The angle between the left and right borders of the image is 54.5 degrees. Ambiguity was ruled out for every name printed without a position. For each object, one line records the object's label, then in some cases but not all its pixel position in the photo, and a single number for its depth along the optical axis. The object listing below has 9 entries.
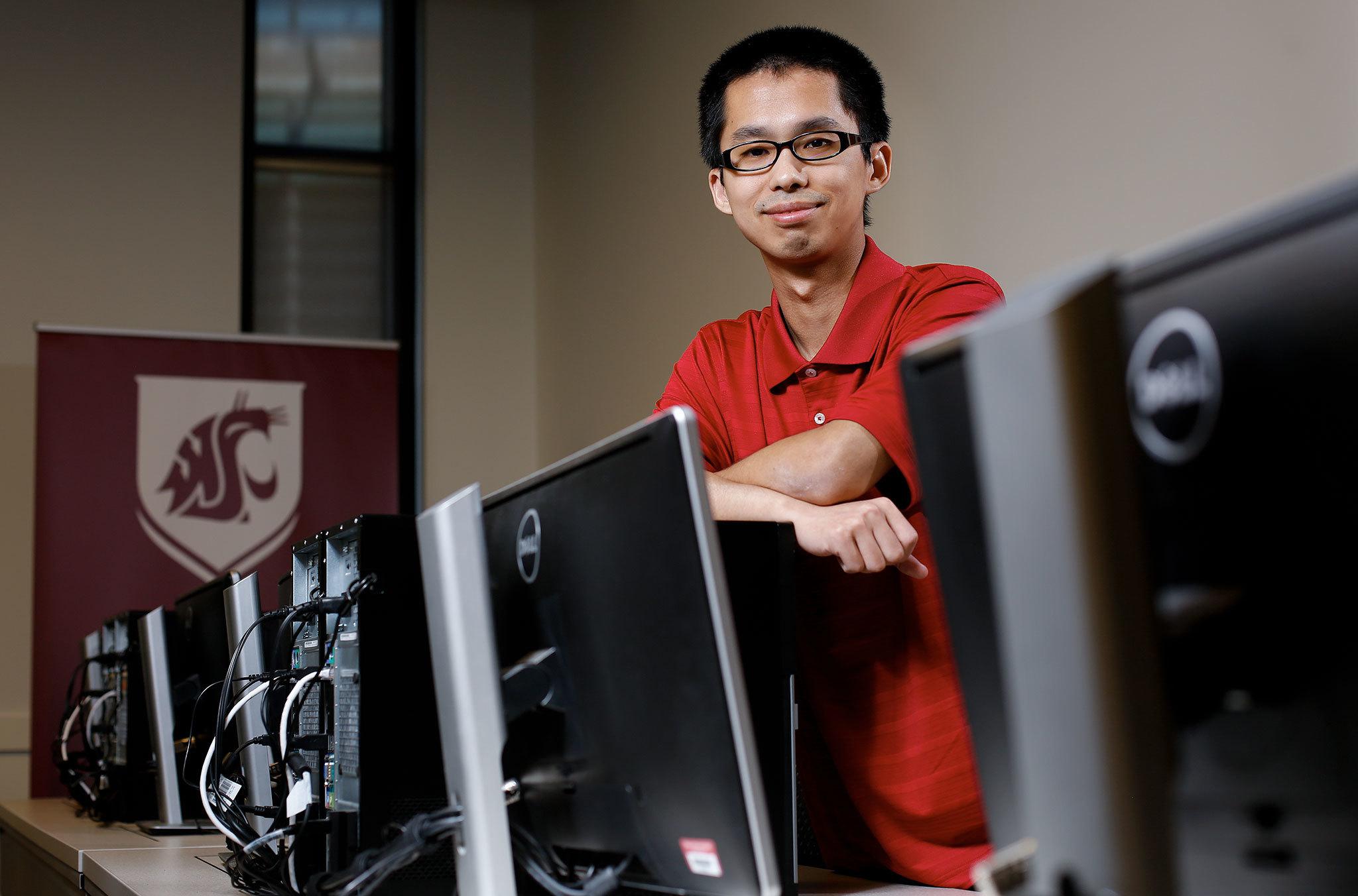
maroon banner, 4.46
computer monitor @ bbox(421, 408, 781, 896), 0.86
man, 1.27
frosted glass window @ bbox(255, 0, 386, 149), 5.73
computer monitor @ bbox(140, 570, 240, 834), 2.19
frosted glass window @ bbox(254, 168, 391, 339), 5.64
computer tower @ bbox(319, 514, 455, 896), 1.33
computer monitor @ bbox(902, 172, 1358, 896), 0.51
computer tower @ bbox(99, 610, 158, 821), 2.70
